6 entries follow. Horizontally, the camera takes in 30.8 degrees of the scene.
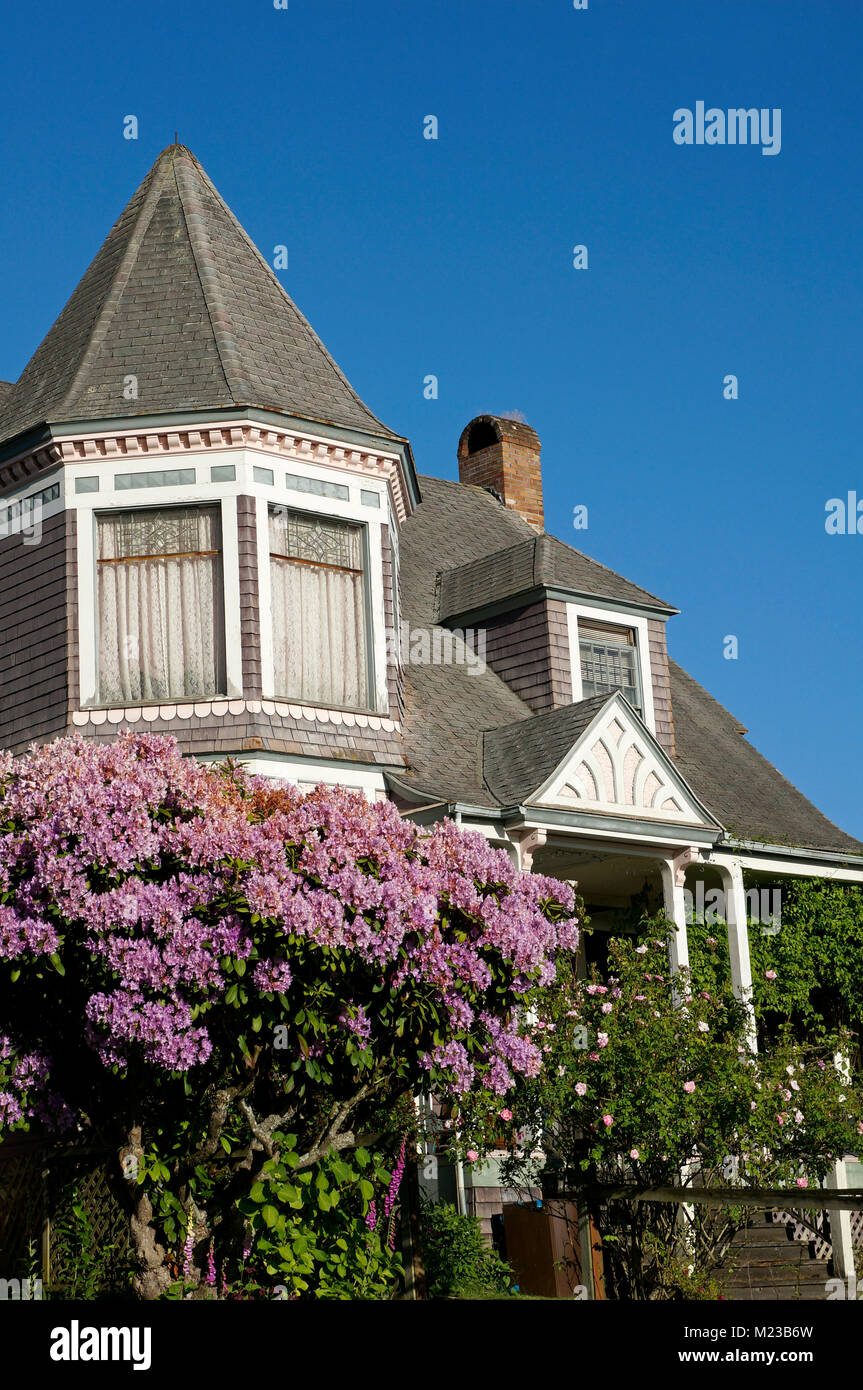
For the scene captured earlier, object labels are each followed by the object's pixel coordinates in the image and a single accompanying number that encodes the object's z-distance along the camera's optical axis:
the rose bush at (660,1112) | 11.68
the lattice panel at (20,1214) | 11.24
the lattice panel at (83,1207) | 10.99
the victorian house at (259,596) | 15.80
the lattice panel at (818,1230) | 16.17
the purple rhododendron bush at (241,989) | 8.91
